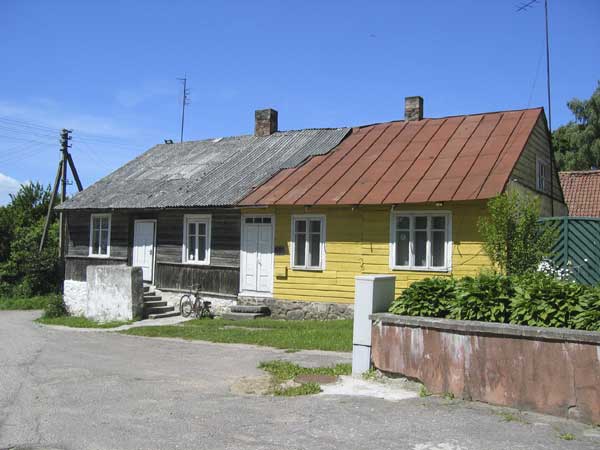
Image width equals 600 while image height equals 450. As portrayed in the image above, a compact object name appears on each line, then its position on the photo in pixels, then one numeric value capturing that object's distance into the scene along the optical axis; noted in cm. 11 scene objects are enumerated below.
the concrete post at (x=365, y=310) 831
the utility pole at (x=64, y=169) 2747
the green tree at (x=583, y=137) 3693
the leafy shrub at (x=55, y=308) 2100
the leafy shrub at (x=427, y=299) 772
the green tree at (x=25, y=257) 2567
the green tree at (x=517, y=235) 1213
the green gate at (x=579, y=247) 1327
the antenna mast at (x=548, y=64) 1484
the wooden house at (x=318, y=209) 1455
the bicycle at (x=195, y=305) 1798
